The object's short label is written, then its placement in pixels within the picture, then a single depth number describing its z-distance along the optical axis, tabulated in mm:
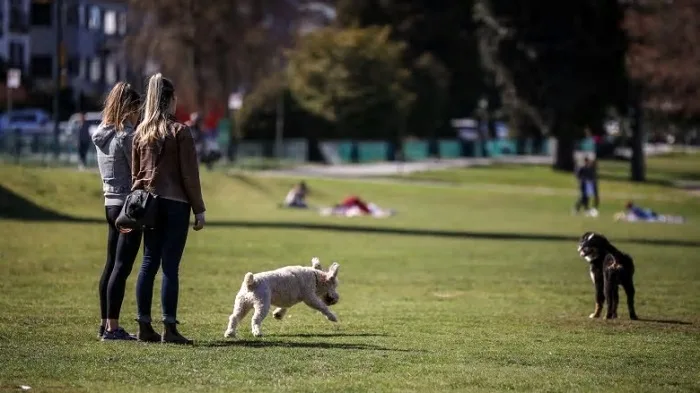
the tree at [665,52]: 77812
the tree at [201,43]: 76688
